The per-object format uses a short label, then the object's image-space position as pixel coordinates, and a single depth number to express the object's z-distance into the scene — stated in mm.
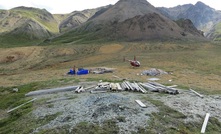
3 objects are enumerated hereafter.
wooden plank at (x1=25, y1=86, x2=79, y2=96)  10960
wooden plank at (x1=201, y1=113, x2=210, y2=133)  6756
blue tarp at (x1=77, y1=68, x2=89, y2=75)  17033
